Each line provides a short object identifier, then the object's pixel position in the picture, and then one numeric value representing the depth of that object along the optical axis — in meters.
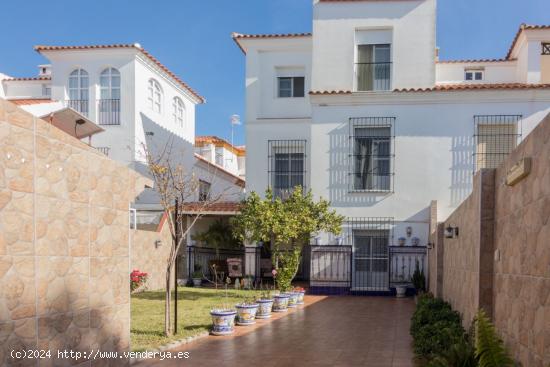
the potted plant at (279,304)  14.38
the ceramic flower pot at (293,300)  15.26
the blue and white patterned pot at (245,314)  11.87
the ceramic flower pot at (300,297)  15.82
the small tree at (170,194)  9.98
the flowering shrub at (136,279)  17.20
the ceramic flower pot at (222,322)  10.63
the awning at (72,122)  11.41
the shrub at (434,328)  7.04
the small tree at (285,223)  16.61
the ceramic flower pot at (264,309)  13.08
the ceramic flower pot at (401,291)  18.45
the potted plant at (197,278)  21.11
